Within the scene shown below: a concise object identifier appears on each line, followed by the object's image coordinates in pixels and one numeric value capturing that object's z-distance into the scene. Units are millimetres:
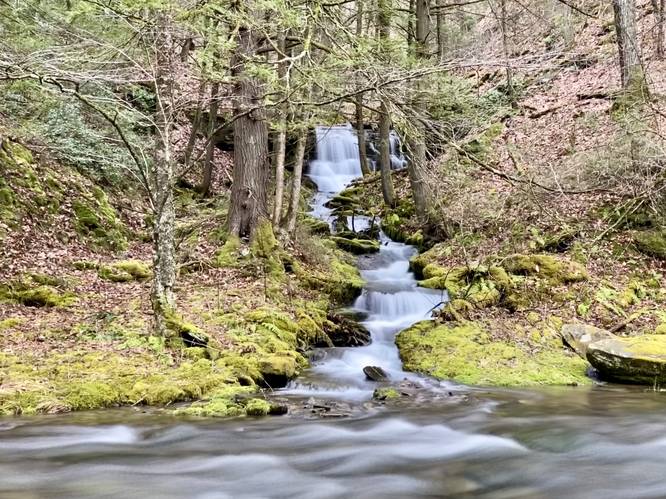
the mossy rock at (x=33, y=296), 7832
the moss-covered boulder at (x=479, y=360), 7477
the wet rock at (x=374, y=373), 7694
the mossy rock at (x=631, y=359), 7023
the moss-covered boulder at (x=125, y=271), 9422
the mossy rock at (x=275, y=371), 7086
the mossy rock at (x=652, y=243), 9953
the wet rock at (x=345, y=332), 9141
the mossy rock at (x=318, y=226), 14719
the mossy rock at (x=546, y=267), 9539
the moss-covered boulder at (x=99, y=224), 10688
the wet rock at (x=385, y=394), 6695
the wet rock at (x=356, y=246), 13906
